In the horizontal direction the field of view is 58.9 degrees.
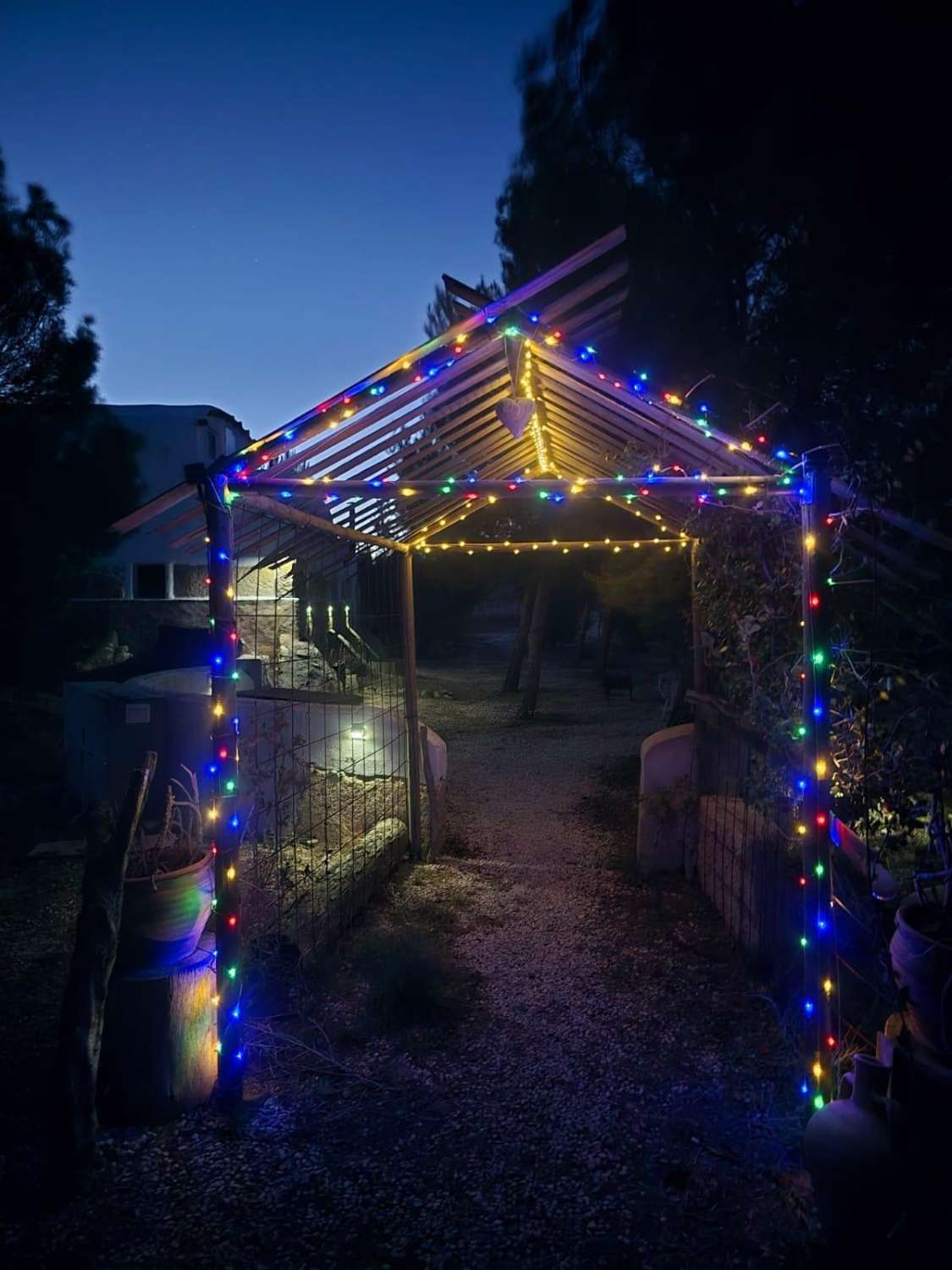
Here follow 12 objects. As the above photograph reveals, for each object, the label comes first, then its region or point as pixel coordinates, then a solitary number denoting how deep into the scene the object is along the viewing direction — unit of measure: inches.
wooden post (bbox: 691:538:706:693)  259.8
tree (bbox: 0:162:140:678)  446.0
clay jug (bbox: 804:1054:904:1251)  100.7
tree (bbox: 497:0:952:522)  268.4
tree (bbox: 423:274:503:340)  596.7
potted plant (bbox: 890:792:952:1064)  103.4
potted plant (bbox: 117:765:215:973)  138.5
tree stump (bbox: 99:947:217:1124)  134.4
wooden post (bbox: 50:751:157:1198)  120.8
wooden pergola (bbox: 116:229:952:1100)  134.5
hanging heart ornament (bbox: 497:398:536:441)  155.3
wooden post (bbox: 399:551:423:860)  287.7
